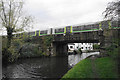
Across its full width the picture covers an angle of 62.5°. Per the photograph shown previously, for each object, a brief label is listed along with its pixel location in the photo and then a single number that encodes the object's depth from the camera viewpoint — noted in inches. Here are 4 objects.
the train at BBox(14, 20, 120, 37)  956.0
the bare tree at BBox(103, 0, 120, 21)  295.1
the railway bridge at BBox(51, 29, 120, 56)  968.3
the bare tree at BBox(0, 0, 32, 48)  641.0
